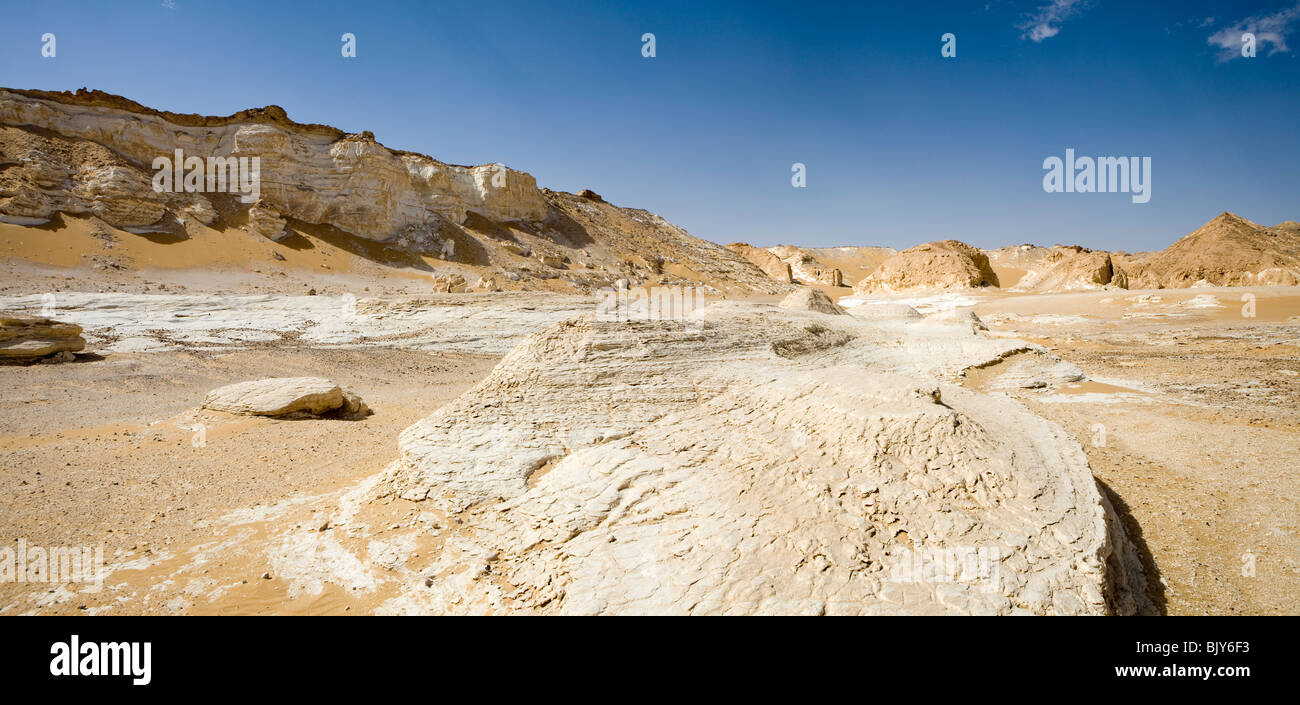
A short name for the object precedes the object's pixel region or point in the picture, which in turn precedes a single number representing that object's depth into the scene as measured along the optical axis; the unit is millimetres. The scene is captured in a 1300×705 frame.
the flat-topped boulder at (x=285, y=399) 8094
